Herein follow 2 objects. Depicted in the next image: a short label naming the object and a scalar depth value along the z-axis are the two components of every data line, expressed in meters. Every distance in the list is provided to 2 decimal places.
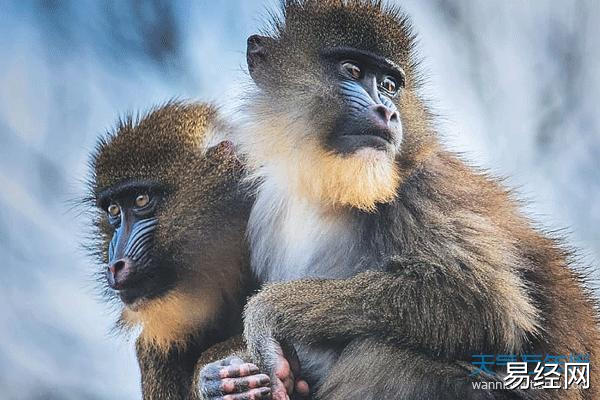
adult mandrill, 5.15
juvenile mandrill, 5.70
